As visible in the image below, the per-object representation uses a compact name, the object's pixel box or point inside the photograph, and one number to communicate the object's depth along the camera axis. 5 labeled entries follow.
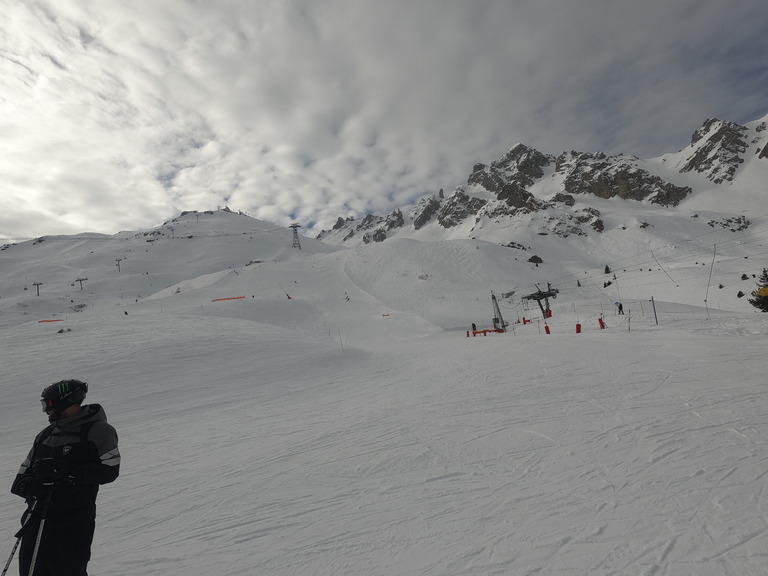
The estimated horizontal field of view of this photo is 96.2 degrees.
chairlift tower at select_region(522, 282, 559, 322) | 32.19
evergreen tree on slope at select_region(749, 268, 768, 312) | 21.76
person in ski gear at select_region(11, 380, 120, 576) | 2.84
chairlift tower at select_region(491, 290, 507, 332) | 30.96
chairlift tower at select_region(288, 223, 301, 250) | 103.12
